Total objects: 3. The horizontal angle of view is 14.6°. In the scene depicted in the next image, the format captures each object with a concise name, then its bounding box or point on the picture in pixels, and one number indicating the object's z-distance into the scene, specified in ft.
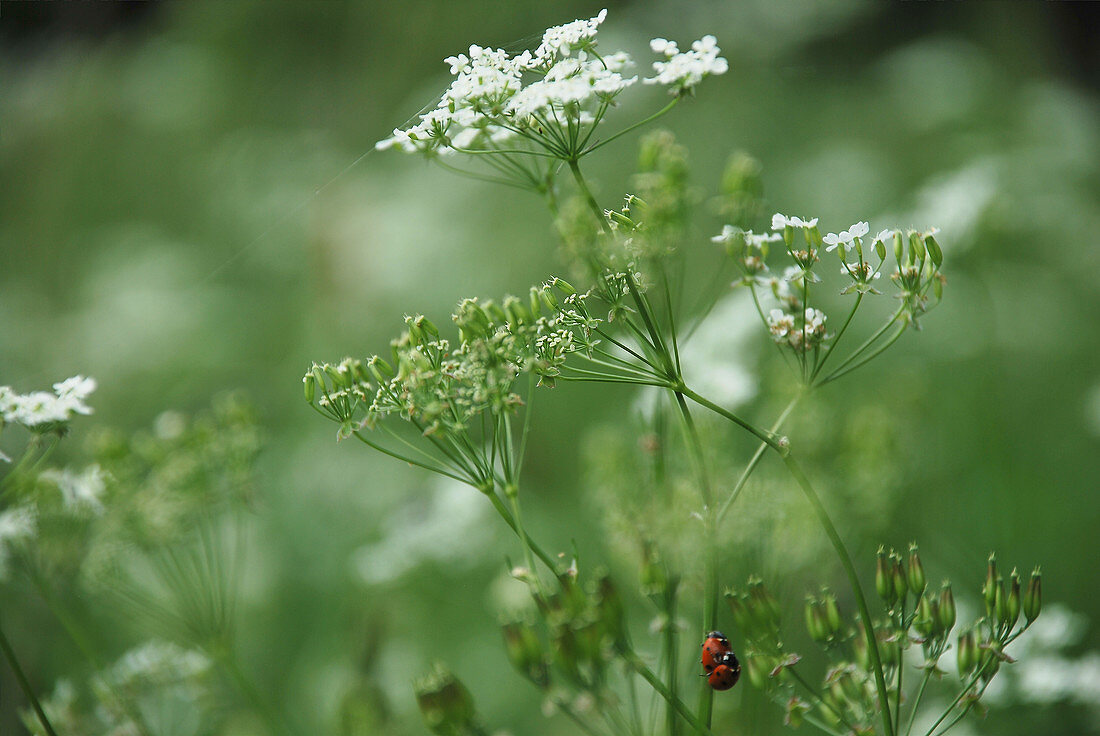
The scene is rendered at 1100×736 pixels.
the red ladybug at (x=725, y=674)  2.44
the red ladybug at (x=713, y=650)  2.45
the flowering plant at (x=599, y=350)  2.44
